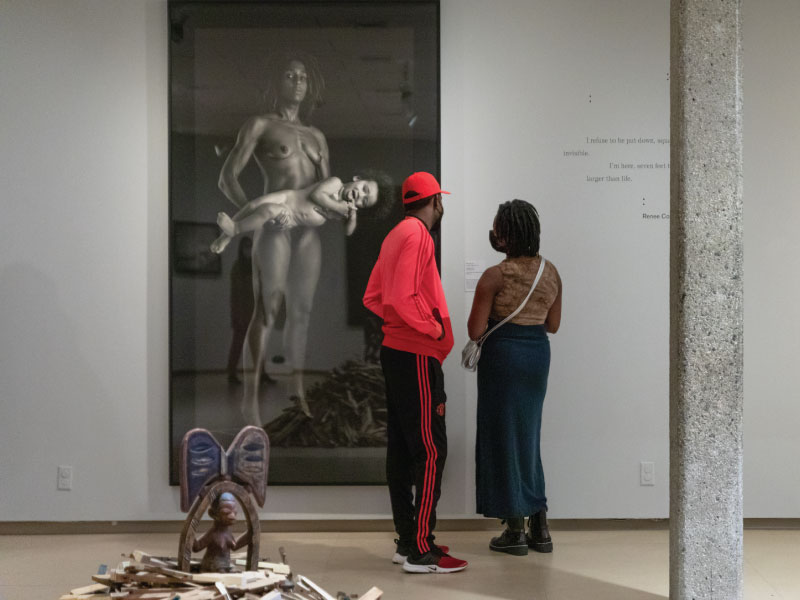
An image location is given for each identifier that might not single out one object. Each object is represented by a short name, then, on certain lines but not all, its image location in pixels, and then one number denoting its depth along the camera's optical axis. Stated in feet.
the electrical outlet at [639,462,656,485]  15.78
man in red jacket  12.89
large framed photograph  15.56
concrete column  10.96
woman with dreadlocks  13.82
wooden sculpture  9.93
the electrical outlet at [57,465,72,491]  15.72
